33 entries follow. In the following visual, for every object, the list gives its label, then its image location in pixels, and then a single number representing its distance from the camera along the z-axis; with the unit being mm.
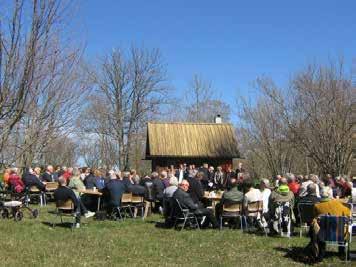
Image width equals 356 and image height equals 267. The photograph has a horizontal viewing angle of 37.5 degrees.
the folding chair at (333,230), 8859
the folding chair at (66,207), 12719
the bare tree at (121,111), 48000
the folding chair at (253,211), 12414
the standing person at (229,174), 20425
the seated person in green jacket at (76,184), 15433
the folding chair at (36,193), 17498
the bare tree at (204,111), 52844
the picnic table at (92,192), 14677
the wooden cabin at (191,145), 30609
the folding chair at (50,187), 17922
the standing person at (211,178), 20406
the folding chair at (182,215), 12469
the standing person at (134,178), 17816
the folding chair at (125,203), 14391
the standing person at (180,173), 21036
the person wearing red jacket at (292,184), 14795
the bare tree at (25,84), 8125
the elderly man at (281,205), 11641
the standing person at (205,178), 20788
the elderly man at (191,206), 12508
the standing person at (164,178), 16542
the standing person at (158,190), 15938
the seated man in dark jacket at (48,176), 19406
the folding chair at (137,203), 14766
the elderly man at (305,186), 13706
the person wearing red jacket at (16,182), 16859
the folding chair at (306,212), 11086
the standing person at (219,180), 21094
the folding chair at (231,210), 12508
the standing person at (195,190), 13836
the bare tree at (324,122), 25531
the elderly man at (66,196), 12641
